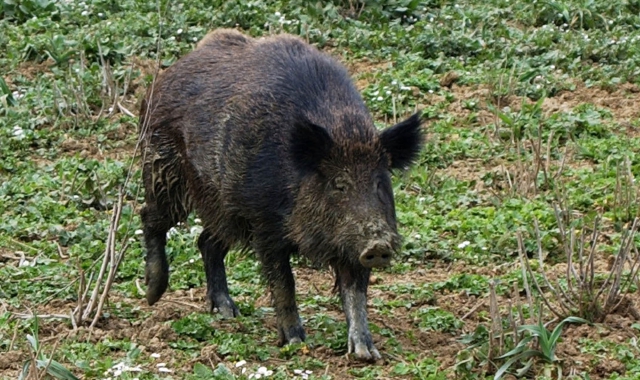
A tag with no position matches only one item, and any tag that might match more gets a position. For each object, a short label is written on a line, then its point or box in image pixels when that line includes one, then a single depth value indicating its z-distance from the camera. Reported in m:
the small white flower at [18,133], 21.81
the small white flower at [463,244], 17.02
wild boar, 13.80
